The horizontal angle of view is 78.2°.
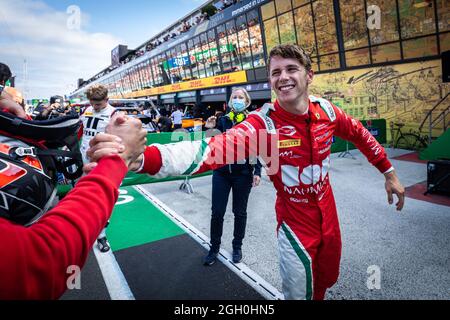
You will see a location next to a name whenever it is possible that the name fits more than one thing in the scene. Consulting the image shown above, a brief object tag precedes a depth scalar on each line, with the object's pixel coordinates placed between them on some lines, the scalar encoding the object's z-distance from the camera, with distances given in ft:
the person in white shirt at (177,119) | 45.24
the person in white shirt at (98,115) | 12.51
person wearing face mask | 11.04
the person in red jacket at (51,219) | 2.04
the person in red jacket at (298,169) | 6.26
